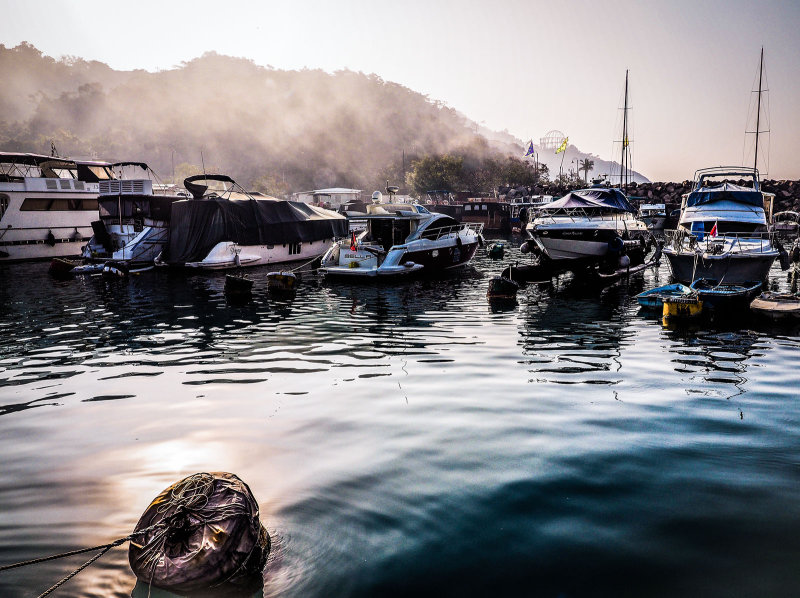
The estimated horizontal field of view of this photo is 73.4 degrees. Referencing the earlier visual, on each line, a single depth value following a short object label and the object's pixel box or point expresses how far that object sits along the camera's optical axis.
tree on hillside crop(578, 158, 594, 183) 159.38
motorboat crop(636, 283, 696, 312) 17.17
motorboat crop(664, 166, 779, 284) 18.42
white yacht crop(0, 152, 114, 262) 33.69
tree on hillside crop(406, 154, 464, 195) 105.19
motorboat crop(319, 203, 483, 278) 24.66
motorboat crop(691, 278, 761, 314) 16.22
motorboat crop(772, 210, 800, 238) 50.54
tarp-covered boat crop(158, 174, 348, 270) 29.67
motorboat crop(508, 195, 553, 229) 68.06
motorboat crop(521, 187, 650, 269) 23.59
